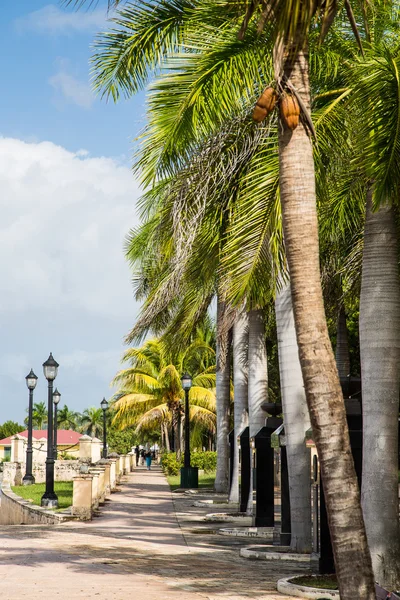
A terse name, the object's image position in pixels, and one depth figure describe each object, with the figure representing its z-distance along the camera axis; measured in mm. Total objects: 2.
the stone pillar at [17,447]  48009
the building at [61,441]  89400
